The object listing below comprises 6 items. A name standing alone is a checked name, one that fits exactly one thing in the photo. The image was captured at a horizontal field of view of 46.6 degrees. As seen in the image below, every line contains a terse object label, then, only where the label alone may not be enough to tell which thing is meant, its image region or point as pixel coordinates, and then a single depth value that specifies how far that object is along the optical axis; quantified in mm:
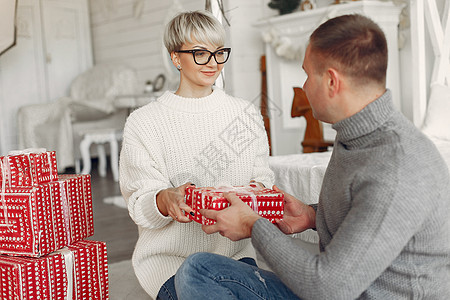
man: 956
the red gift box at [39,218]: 1614
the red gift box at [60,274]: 1604
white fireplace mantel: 3812
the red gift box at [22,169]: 1619
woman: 1678
